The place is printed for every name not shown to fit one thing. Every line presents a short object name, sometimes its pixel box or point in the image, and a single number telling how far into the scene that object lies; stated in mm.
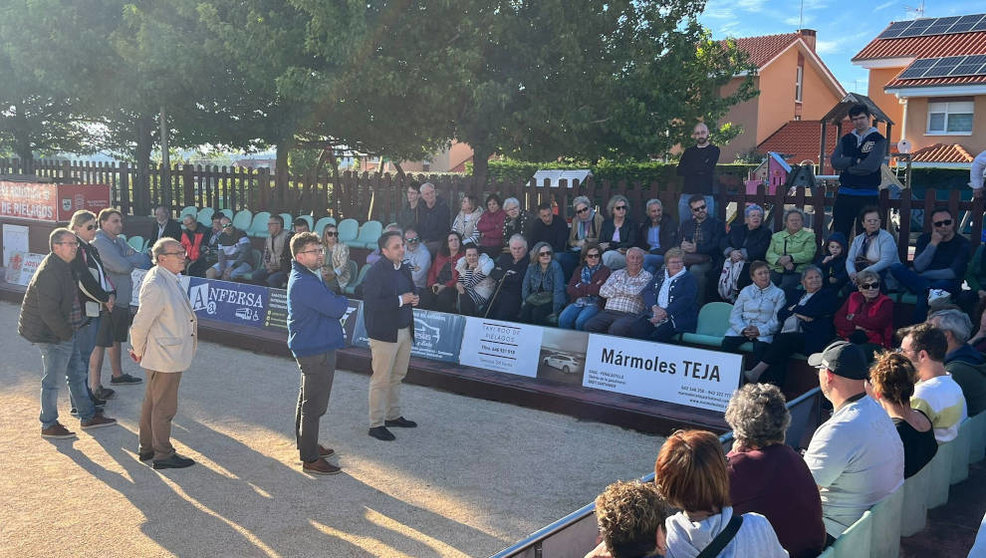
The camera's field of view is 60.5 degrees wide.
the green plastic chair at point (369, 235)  14641
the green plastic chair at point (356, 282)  13062
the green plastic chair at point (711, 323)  9562
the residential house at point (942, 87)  33031
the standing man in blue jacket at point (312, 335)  7031
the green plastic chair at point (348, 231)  14942
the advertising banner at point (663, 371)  8336
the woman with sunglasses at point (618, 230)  11547
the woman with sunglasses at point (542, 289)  10828
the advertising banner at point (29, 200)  18011
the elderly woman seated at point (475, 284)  11352
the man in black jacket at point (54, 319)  7730
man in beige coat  7082
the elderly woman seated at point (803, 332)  8719
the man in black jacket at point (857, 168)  10117
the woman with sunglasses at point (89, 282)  8180
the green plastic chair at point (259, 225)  16281
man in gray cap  4379
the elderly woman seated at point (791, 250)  10000
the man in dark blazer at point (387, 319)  7938
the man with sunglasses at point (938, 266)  9164
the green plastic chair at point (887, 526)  4348
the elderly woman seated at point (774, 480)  3850
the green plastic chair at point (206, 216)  17250
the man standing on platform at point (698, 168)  11722
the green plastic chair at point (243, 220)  16766
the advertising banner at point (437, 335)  10477
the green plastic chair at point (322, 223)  14819
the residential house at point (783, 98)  41688
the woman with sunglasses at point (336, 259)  13008
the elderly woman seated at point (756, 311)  9016
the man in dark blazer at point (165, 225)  15523
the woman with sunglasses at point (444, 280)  11688
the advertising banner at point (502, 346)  9781
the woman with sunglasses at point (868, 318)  8469
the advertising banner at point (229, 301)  12398
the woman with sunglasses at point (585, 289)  10352
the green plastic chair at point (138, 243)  16809
